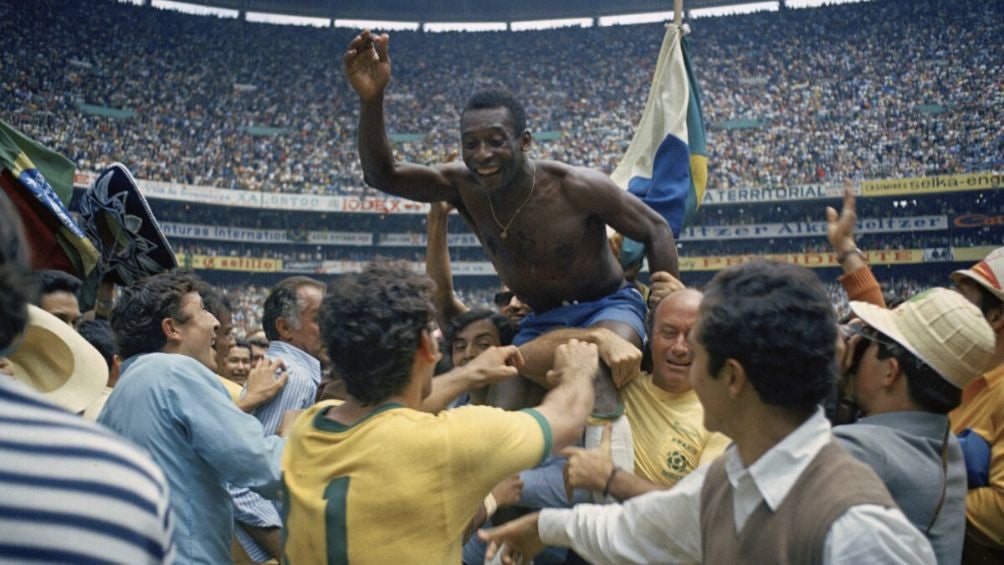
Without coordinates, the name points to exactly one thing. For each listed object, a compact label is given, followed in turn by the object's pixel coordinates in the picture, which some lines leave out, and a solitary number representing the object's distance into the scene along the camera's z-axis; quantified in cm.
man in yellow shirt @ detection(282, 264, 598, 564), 201
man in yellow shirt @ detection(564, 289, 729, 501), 281
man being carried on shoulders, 337
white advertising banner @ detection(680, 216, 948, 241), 2833
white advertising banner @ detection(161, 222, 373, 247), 3058
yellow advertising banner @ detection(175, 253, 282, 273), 3069
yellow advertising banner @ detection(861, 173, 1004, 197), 2559
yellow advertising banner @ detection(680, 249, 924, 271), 2827
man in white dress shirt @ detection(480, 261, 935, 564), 150
